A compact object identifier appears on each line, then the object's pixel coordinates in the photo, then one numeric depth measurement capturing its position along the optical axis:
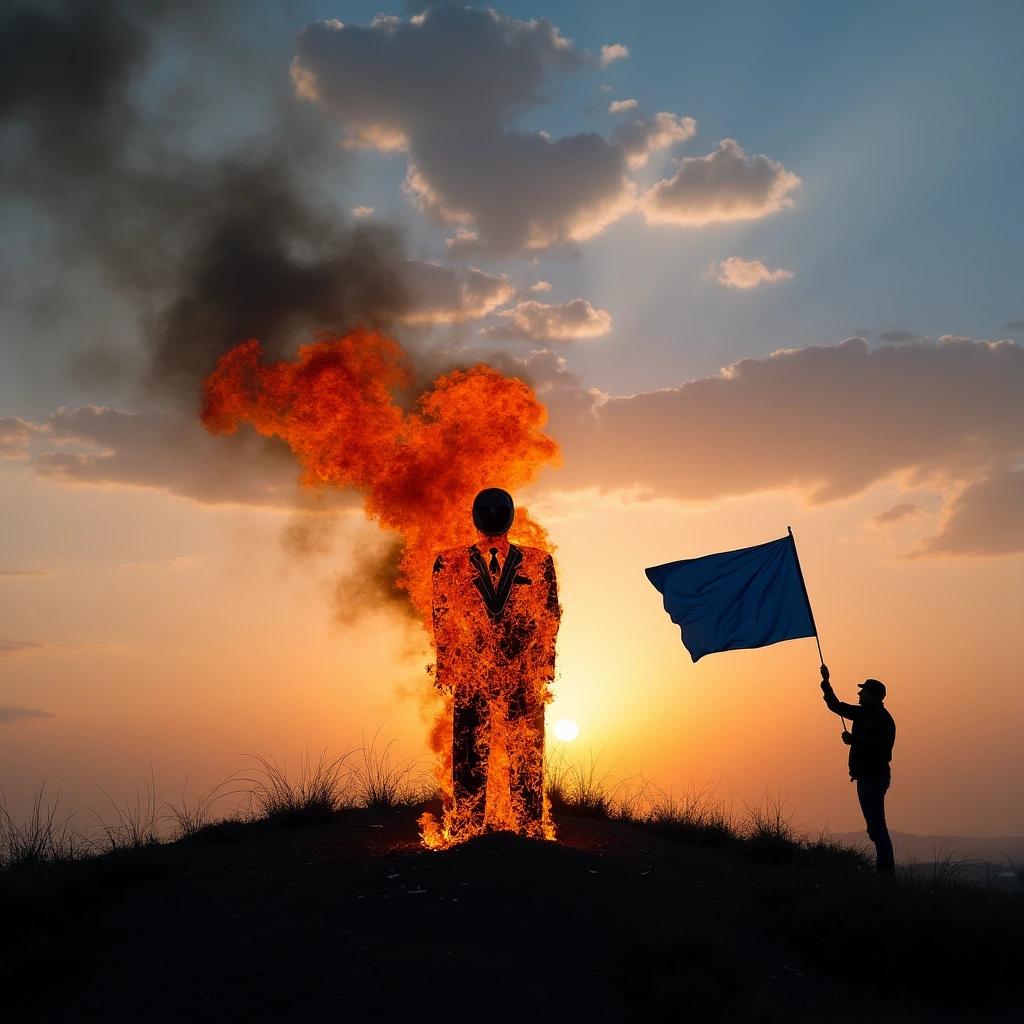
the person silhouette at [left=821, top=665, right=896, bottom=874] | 11.59
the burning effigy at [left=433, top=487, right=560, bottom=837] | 11.35
